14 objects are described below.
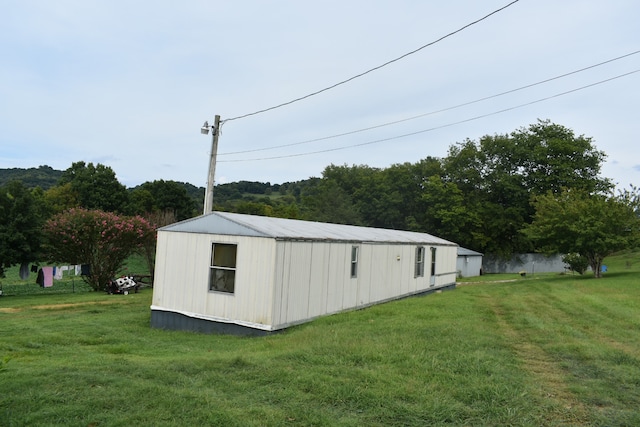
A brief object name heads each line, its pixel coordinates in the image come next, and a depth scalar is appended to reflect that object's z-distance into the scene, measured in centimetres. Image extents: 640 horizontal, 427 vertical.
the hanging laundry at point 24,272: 2040
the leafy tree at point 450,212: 4102
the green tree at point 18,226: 1847
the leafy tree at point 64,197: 4388
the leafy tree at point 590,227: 2150
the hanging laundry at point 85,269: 2106
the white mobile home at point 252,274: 989
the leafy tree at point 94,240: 2069
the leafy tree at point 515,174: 3866
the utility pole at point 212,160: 1482
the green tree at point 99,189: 4438
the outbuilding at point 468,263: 3419
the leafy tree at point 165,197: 5184
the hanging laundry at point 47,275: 2059
